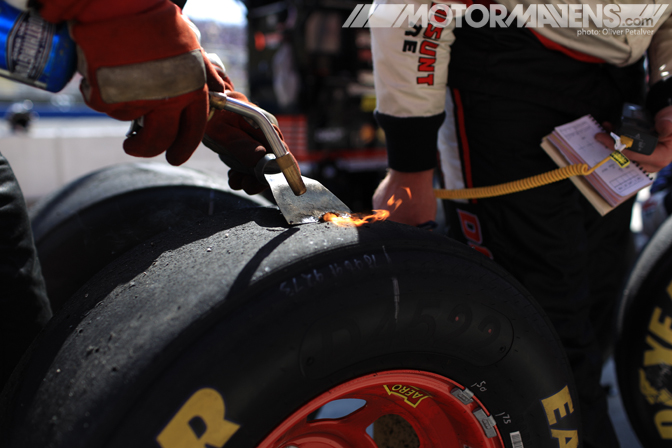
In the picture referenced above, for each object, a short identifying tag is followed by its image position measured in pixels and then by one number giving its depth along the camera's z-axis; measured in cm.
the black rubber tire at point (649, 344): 132
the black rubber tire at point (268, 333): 56
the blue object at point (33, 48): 65
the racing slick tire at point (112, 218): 114
